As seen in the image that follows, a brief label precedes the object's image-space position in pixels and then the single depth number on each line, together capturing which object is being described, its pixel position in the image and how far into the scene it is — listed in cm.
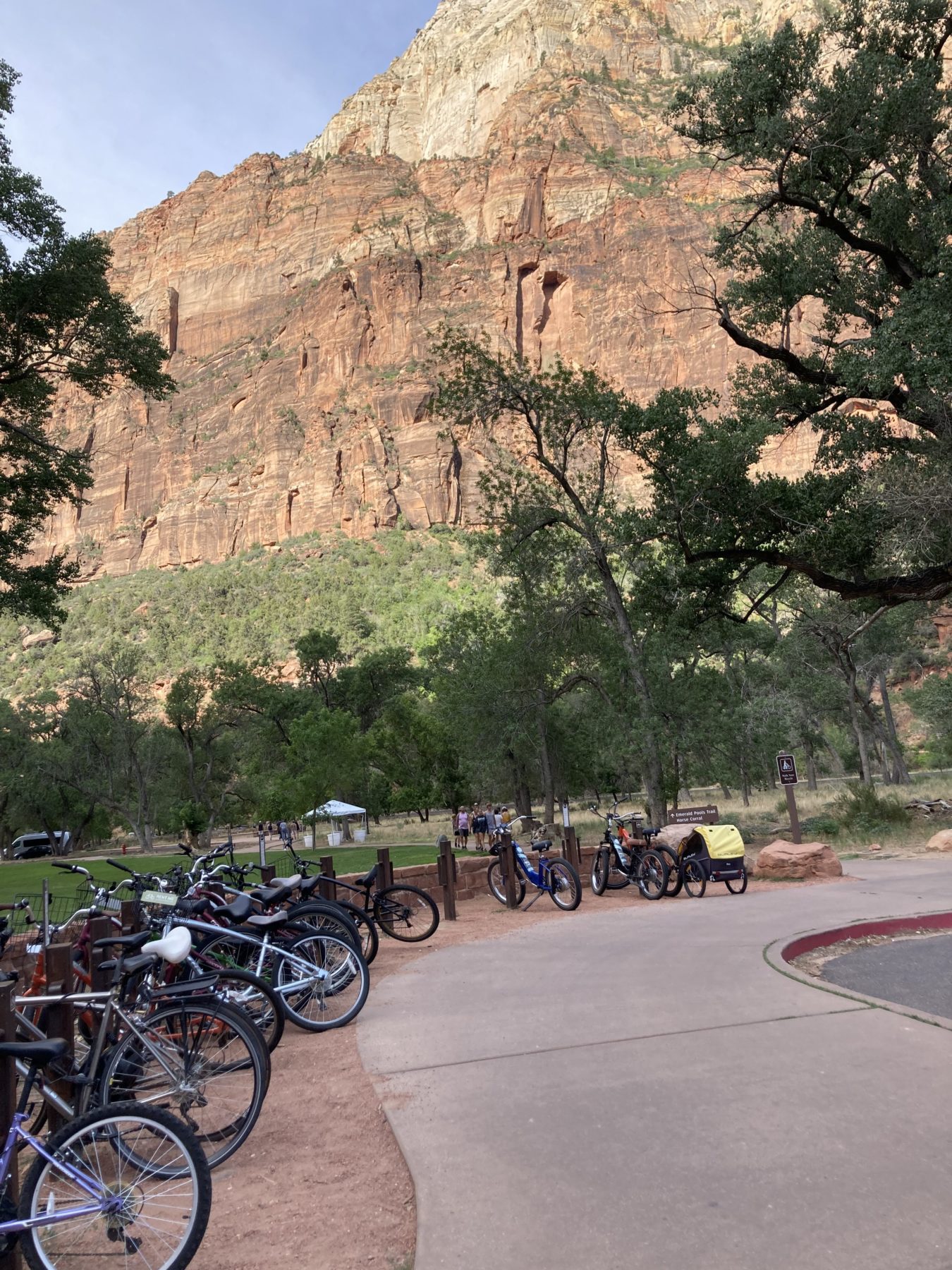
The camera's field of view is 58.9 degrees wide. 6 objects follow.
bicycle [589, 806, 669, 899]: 1198
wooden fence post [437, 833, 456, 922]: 1100
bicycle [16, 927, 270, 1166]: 378
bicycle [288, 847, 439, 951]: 909
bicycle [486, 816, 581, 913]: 1112
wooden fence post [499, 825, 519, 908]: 1151
